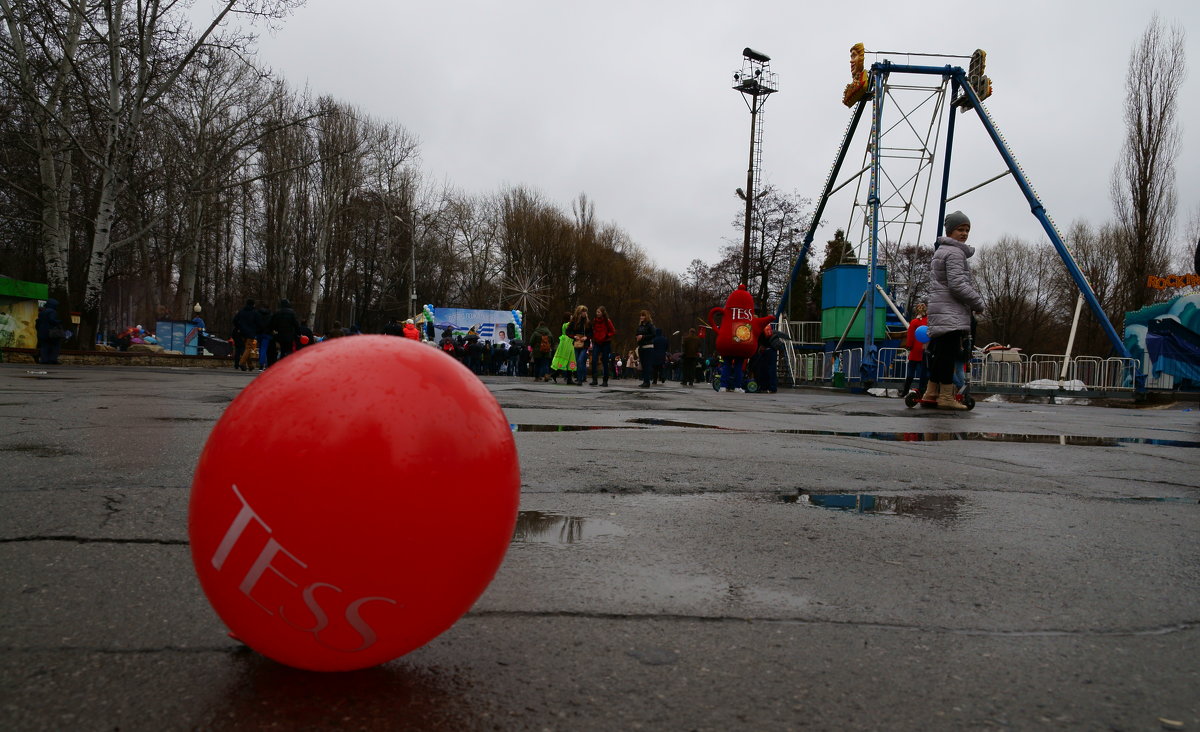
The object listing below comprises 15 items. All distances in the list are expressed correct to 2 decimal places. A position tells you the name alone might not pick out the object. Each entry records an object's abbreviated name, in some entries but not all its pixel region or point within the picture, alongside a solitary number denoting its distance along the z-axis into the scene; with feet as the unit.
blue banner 120.37
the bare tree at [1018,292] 188.44
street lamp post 150.20
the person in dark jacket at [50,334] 59.88
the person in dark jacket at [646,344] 64.85
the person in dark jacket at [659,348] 79.83
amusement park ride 73.61
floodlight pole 113.39
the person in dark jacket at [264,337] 66.64
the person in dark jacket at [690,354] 84.99
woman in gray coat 30.01
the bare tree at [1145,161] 99.50
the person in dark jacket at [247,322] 67.10
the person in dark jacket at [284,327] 62.39
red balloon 4.47
